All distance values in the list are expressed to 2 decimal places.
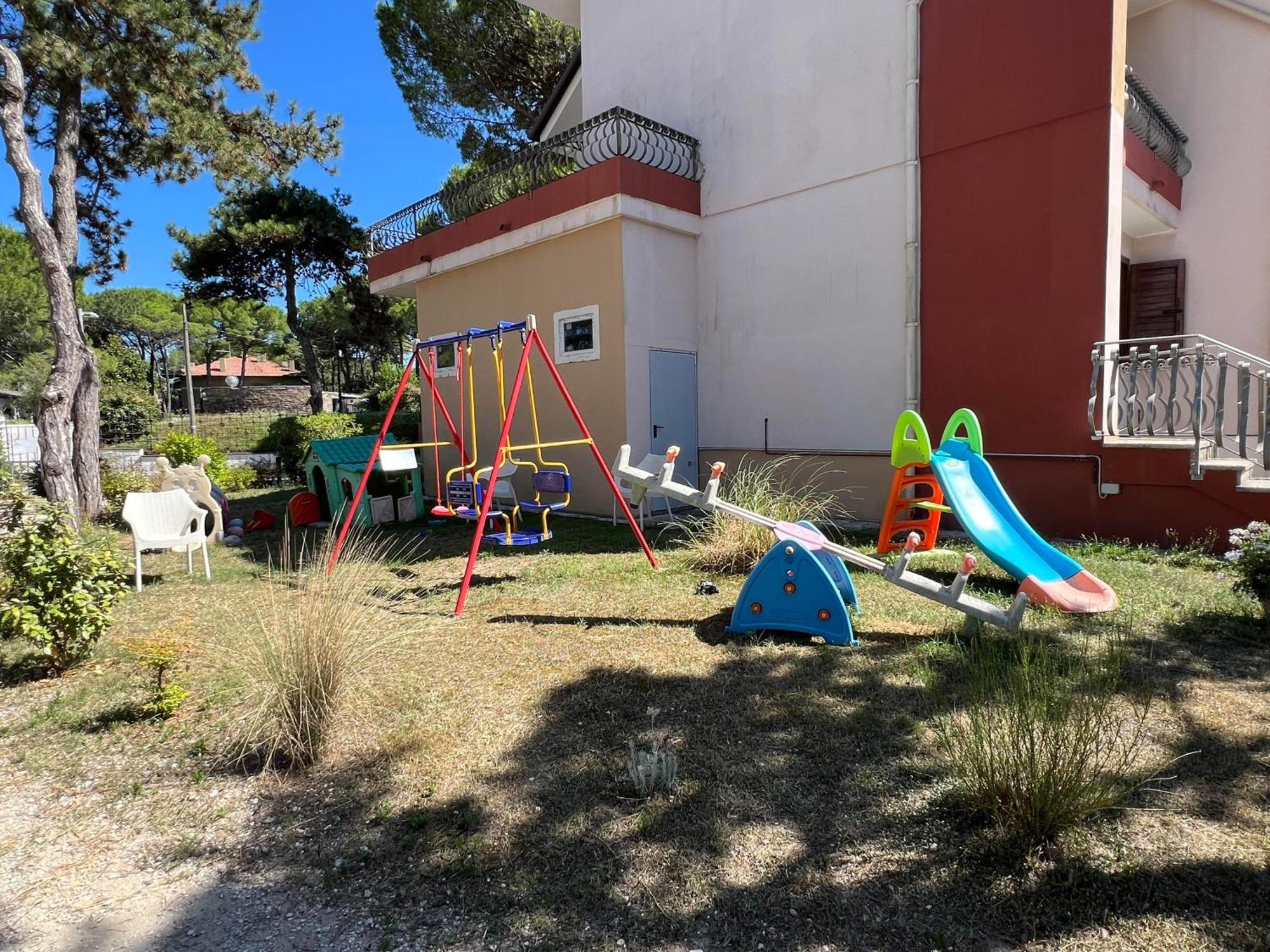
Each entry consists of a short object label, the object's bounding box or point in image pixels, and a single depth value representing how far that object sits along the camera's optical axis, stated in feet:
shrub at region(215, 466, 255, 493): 47.55
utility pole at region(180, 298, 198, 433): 71.83
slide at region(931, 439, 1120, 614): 15.12
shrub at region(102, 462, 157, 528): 35.42
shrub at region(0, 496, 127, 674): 13.14
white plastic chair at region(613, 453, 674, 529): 19.61
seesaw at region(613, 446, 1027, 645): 12.73
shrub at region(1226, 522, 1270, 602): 13.41
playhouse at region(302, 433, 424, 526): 31.01
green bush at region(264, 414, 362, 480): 52.13
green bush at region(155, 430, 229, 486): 46.96
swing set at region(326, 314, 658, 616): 17.93
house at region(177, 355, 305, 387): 170.22
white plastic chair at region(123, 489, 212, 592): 20.65
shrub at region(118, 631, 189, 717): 11.33
